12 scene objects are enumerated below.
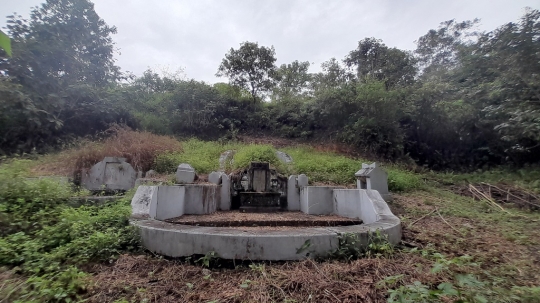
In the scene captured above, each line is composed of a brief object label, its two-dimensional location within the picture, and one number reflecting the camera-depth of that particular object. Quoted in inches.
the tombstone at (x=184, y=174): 222.8
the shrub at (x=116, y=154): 240.2
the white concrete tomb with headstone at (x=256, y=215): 103.1
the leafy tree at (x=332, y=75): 633.6
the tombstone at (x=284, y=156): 365.7
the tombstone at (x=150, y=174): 234.8
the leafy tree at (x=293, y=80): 717.9
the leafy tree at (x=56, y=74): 333.7
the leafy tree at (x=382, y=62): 591.8
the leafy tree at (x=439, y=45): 674.0
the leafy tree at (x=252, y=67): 625.3
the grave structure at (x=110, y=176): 232.9
